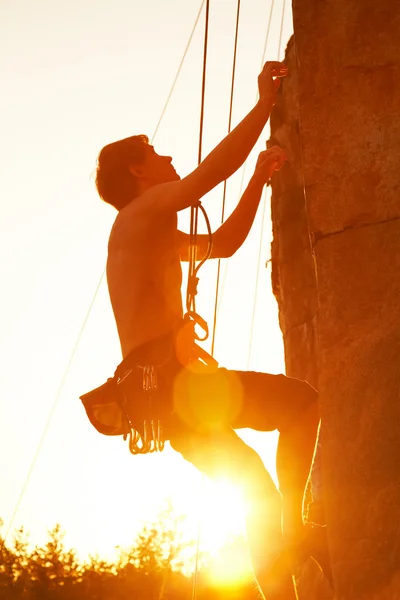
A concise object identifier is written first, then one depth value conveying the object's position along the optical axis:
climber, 5.89
